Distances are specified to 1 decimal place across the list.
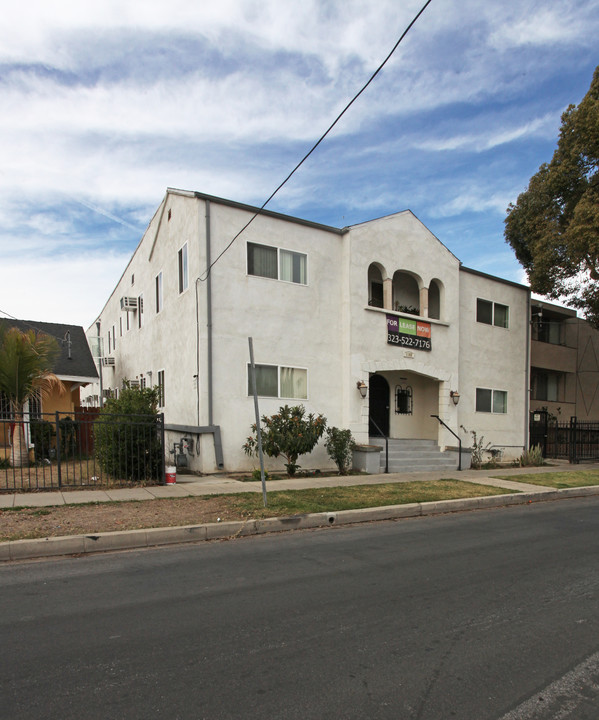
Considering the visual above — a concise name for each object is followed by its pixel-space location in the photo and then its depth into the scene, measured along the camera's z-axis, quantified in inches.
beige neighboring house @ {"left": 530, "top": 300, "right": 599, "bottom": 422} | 1029.2
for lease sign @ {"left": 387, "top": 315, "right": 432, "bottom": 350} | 663.8
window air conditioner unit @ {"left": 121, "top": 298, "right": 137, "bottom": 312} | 859.4
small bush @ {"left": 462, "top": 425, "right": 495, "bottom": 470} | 702.2
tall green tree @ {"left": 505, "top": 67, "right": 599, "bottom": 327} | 654.5
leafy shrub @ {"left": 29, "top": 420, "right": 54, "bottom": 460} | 643.5
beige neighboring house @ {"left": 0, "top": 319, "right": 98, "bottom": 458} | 739.0
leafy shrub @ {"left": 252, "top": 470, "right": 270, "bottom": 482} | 505.4
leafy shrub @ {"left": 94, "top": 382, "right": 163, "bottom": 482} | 463.2
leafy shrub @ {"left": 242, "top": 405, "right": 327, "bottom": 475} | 524.7
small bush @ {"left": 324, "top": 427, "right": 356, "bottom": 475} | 580.1
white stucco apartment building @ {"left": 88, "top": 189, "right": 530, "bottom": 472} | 559.2
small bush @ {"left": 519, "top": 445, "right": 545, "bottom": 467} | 735.1
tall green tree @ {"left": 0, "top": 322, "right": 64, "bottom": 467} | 565.9
